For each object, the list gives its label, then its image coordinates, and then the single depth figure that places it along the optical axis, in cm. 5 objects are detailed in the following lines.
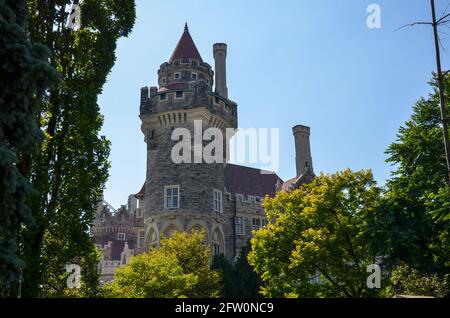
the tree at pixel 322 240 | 2198
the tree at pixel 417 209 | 1917
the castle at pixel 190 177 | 3556
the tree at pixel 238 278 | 3344
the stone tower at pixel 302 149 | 4869
